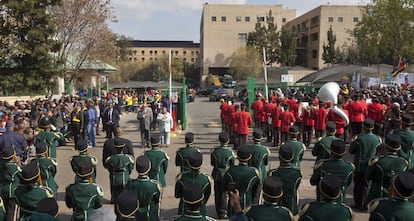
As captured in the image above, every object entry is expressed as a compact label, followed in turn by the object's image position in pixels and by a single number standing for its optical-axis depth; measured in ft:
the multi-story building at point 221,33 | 258.98
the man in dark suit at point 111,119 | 53.11
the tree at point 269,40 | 216.13
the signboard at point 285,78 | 67.39
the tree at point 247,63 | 204.85
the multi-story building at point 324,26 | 225.35
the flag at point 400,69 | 77.62
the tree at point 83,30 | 91.04
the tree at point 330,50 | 205.05
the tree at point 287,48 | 211.41
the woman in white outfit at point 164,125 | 49.78
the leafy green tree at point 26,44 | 72.18
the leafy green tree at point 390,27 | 97.30
